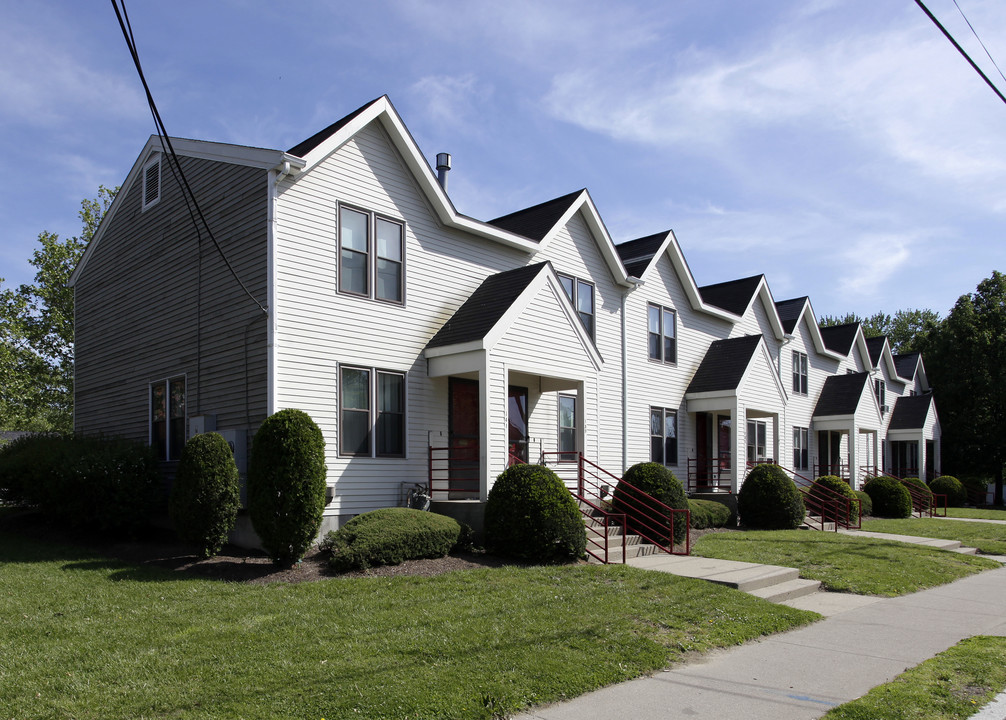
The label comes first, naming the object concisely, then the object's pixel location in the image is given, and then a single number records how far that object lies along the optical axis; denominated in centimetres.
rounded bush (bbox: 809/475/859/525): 2230
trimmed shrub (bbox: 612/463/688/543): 1631
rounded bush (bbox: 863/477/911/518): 2581
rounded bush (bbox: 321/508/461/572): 1130
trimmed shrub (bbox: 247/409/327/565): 1127
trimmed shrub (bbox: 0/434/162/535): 1384
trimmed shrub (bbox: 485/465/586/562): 1243
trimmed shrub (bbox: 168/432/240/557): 1178
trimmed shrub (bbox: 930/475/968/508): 3475
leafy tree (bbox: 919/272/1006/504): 4016
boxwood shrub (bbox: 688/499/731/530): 1912
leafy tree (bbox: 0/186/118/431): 3622
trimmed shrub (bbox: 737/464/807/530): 2011
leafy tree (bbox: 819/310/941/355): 7162
